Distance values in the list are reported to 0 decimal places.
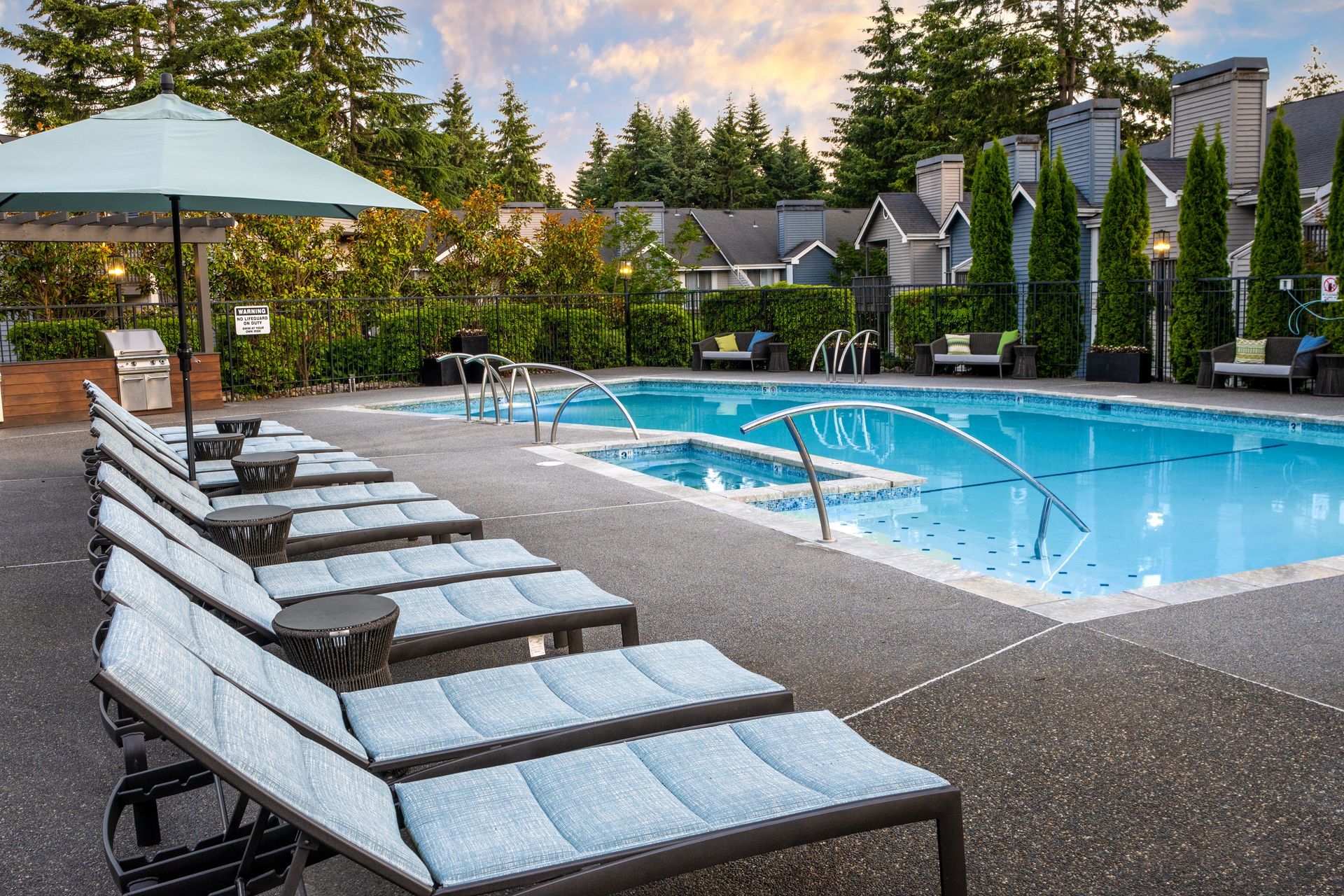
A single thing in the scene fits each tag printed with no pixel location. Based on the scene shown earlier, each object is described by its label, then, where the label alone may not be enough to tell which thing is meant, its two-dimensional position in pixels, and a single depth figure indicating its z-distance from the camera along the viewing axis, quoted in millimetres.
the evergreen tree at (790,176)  56969
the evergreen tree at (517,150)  55375
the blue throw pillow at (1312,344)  13773
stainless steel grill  13836
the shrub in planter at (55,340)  15617
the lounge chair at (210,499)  4516
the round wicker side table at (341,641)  3096
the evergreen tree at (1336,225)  13844
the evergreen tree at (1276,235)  14633
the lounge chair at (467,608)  3328
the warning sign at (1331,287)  13531
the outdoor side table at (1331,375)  13430
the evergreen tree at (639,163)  57469
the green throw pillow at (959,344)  18656
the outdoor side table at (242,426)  7699
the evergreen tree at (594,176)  60156
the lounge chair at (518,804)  1883
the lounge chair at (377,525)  4934
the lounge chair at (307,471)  5938
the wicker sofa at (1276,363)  13773
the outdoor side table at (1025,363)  17828
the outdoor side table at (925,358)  18938
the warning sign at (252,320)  16375
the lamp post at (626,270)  24328
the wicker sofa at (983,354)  18031
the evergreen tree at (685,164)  57375
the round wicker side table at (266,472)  5961
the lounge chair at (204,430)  8099
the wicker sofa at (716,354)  20344
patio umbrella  5375
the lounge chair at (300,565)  3178
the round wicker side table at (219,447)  7195
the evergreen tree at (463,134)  50688
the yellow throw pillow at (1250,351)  14602
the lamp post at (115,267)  18109
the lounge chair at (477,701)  2447
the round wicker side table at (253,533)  4488
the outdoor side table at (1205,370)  15133
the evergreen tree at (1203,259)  15562
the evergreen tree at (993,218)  19219
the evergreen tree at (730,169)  57844
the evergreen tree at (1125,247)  16750
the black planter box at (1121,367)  16422
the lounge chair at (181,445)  5799
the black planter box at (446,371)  18625
